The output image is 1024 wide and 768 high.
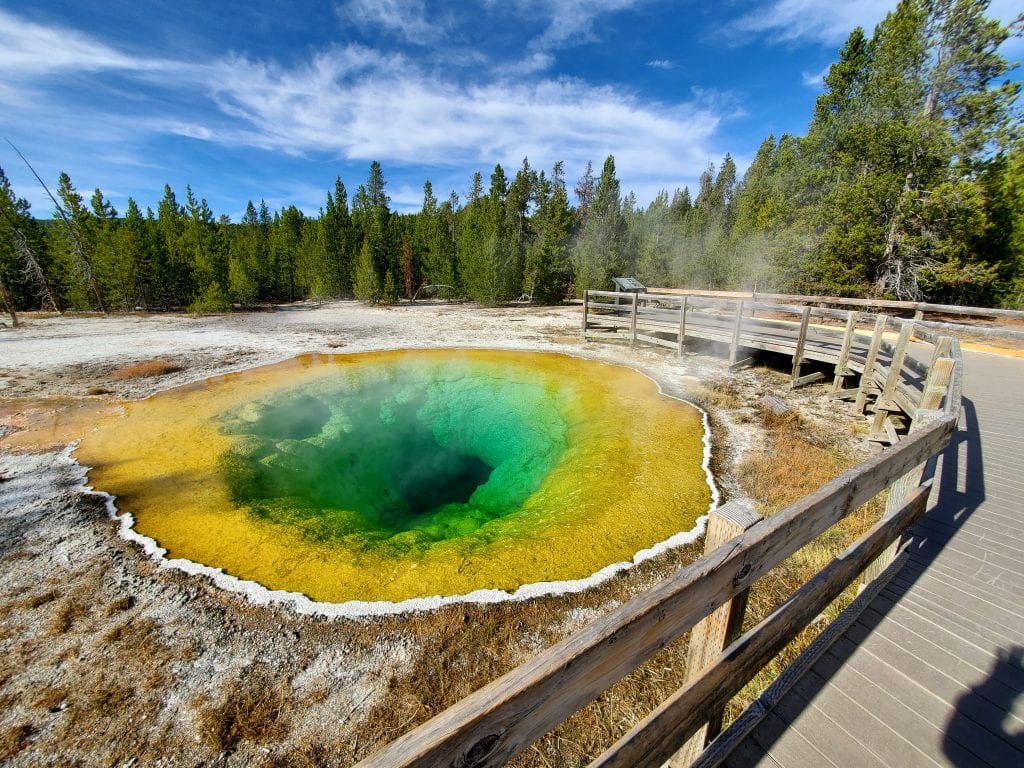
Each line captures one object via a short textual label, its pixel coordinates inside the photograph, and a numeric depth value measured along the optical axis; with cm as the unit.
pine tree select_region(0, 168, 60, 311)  2636
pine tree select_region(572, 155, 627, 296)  3488
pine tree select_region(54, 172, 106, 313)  2806
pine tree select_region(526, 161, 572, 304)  3419
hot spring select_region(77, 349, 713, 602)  513
